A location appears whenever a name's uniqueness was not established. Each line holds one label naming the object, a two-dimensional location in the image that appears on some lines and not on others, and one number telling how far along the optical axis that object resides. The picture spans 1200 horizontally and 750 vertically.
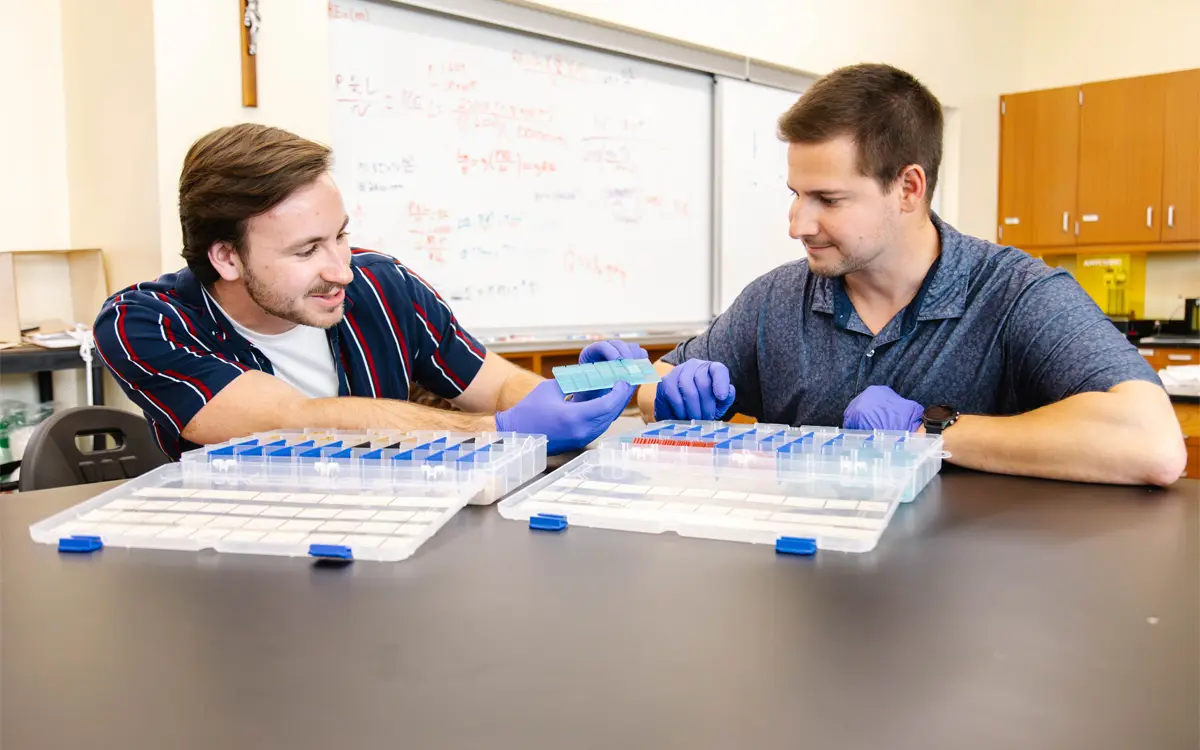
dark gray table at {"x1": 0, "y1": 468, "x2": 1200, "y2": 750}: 0.48
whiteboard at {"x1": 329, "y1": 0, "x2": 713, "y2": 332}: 2.88
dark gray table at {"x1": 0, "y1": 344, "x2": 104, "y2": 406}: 2.26
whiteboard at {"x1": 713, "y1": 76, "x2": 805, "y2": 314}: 3.96
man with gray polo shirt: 1.31
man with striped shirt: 1.33
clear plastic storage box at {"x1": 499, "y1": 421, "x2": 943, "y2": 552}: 0.81
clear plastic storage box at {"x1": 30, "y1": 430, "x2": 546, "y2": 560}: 0.80
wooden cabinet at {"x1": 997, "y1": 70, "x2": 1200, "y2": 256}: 4.57
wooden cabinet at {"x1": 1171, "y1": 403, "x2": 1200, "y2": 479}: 2.47
